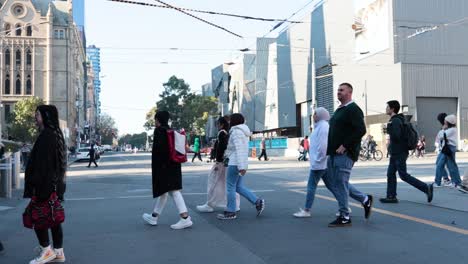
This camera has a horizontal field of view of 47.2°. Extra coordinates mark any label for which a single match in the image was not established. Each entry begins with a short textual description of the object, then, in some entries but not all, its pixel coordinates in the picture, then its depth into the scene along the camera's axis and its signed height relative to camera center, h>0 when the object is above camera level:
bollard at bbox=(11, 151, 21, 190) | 14.70 -0.62
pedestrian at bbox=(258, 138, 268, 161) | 34.72 -0.31
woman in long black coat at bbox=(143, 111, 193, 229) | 7.34 -0.33
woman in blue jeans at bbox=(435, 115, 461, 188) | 11.67 -0.10
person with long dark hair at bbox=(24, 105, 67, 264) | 5.34 -0.26
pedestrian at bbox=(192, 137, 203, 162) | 33.60 +0.00
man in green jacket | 7.20 +0.00
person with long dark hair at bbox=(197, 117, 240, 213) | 9.16 -0.66
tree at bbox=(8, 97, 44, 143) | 70.31 +3.71
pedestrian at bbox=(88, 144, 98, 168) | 30.62 -0.41
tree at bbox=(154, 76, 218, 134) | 104.44 +8.30
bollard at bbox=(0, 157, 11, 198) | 12.52 -0.73
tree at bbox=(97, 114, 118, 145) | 157.38 +5.91
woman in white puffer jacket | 8.24 -0.26
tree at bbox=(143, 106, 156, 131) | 117.62 +5.58
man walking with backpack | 9.33 -0.02
